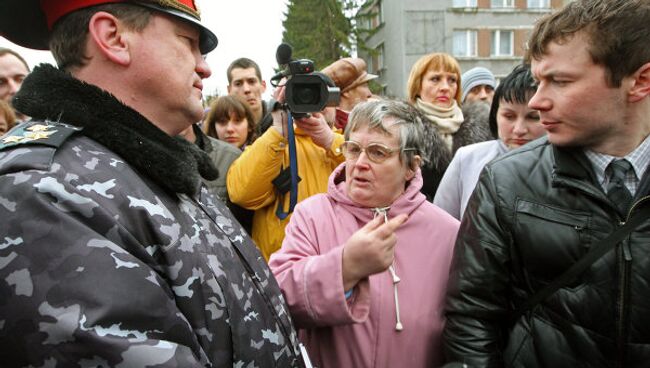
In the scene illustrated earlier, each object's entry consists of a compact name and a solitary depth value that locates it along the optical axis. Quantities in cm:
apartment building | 2592
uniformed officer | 89
